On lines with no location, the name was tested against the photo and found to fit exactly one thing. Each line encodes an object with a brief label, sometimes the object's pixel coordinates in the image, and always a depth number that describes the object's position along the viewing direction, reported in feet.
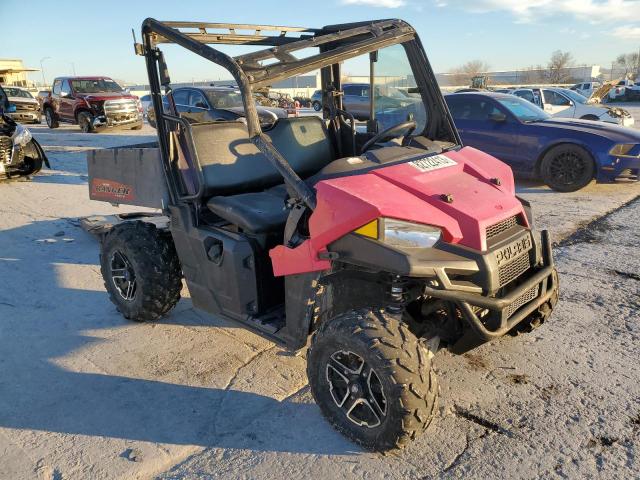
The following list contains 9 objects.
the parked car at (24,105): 66.85
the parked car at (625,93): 119.75
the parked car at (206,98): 37.70
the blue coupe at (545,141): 25.64
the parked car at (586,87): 92.00
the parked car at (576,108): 47.21
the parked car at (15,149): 29.58
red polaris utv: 7.95
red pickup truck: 54.39
